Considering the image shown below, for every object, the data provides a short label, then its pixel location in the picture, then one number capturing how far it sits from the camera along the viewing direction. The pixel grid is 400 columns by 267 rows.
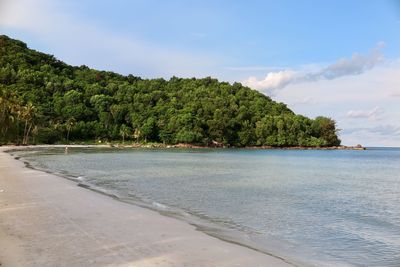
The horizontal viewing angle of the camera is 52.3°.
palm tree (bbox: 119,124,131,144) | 157.50
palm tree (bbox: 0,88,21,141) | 87.44
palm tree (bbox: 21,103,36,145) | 104.71
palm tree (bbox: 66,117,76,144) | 140.23
